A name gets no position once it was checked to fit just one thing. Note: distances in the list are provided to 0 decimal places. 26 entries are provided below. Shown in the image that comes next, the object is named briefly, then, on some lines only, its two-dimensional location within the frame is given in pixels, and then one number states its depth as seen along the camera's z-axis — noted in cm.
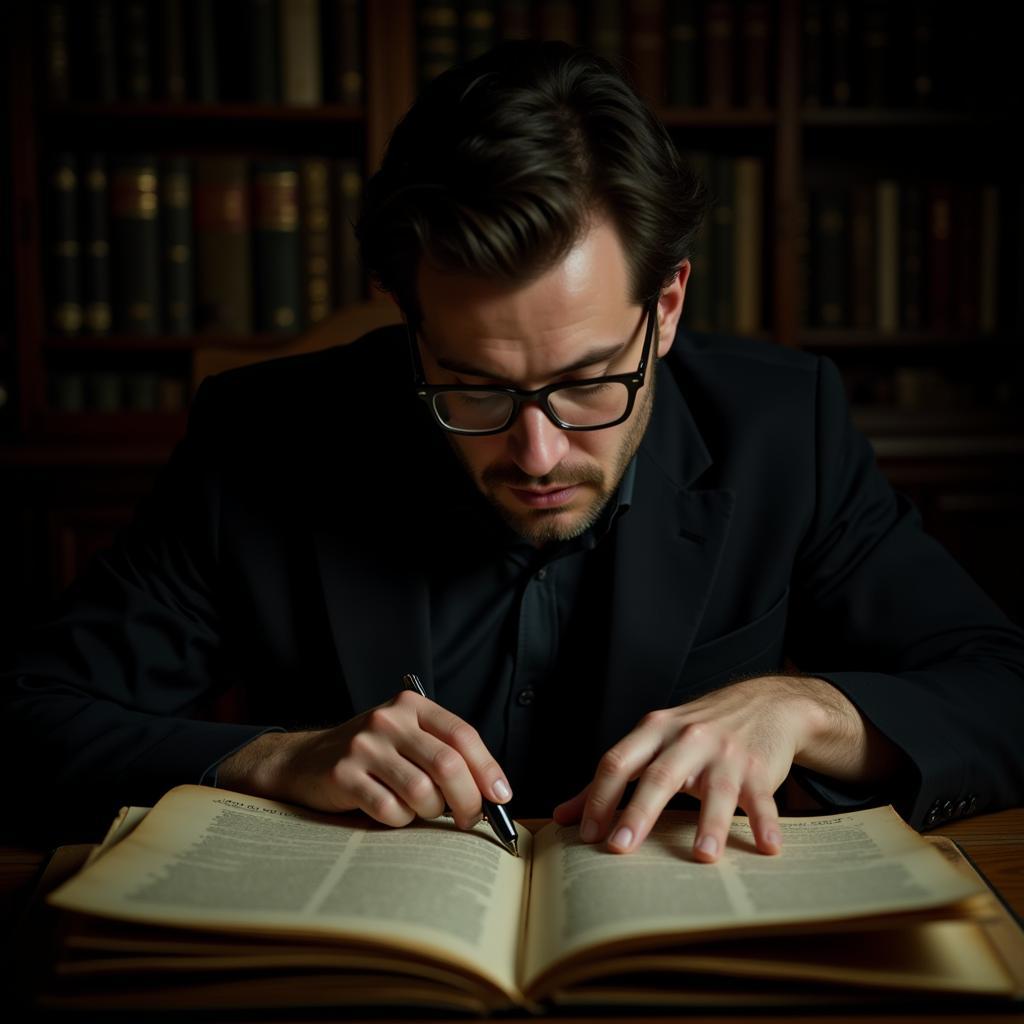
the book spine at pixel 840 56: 278
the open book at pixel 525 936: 66
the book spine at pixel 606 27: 272
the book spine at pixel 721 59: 278
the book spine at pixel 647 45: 275
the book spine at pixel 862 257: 287
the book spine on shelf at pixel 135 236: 270
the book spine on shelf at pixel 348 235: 276
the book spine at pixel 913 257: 288
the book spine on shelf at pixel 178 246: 272
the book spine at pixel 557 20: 273
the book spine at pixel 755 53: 276
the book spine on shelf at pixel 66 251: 269
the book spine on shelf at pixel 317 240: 276
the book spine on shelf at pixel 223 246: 272
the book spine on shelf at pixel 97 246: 270
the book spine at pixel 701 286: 285
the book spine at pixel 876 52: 278
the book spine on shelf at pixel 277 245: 274
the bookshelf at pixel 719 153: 268
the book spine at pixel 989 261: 289
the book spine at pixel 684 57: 277
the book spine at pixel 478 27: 272
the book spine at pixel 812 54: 279
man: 107
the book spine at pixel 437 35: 271
